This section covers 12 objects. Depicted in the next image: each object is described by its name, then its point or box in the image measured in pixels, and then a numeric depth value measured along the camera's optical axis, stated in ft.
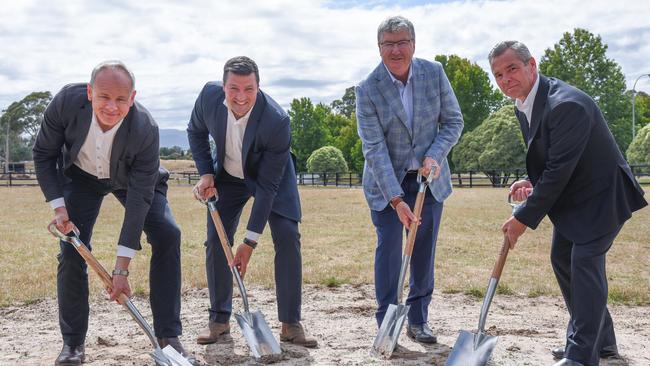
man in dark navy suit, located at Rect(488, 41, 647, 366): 12.69
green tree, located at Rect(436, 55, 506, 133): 151.53
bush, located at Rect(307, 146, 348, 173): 169.48
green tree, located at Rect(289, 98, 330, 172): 188.14
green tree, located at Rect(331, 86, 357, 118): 307.78
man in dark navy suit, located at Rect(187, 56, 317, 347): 15.49
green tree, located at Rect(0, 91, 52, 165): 246.06
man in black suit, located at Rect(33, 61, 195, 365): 13.94
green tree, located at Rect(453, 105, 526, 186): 135.85
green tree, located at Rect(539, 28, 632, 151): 133.90
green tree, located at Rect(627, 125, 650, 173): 129.49
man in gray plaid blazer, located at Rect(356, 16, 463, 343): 16.42
